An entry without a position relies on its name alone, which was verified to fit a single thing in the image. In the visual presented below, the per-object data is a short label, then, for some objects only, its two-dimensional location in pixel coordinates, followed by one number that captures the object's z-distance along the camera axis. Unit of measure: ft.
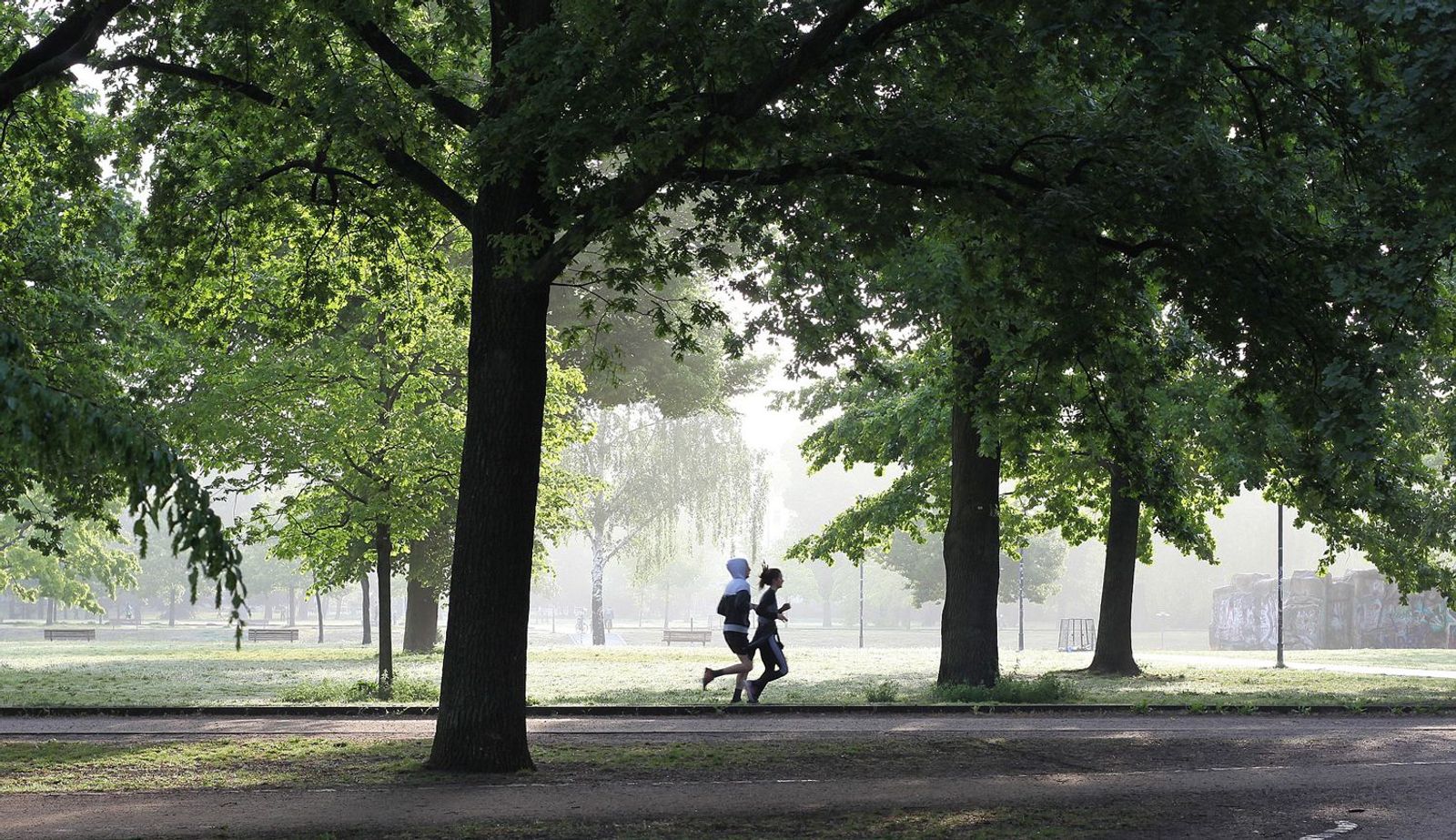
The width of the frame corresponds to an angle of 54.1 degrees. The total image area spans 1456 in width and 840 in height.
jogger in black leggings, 56.18
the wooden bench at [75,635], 186.91
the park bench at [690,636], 190.81
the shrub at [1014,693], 58.80
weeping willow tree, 199.41
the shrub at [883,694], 58.70
